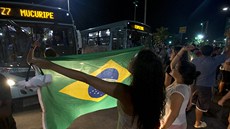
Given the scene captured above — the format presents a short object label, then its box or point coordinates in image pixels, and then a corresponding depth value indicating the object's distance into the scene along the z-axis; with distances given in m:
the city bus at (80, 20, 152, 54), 7.06
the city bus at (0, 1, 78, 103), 3.25
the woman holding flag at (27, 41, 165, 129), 0.93
